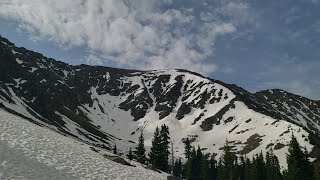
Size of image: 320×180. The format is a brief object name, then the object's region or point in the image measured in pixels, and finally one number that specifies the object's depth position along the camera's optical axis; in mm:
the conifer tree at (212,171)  87492
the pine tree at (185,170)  82988
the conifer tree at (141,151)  60976
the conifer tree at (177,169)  91786
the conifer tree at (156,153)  58829
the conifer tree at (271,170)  58409
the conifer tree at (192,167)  80510
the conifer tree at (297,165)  34104
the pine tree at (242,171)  78419
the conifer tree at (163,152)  59143
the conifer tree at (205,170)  81051
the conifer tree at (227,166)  54244
